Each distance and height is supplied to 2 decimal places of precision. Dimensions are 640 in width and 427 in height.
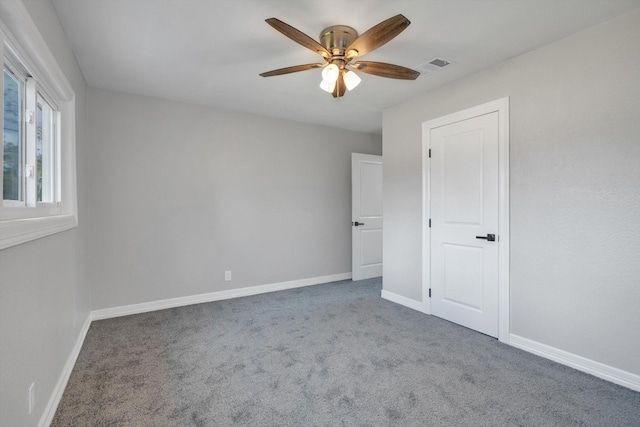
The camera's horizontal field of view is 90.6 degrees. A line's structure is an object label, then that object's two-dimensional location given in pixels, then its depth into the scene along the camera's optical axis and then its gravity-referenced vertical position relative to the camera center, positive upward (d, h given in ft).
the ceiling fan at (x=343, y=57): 6.48 +3.49
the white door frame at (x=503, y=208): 8.89 +0.09
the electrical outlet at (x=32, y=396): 4.83 -2.86
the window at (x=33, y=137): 4.59 +1.58
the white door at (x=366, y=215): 16.14 -0.18
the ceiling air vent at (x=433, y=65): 8.81 +4.21
